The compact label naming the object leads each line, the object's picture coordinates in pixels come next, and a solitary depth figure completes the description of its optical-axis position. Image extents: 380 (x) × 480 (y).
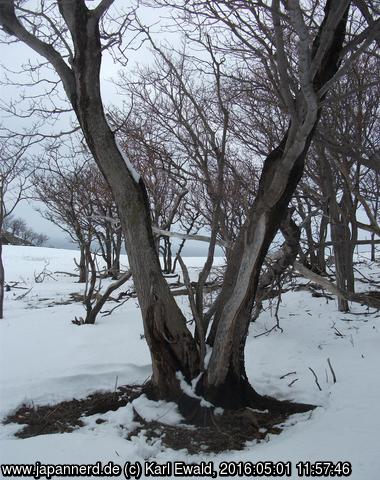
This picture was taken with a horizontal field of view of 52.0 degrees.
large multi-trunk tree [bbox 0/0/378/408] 3.35
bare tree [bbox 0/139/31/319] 8.23
